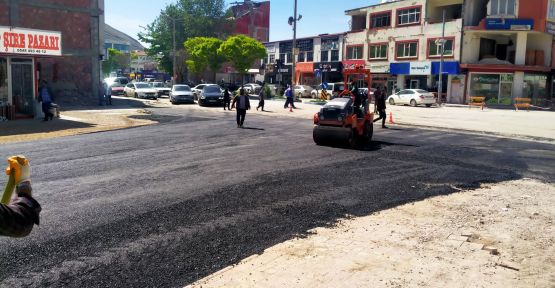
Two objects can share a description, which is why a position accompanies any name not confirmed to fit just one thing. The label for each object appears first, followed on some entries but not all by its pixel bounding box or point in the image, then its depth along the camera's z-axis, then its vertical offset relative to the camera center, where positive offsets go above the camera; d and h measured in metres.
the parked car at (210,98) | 33.66 -0.70
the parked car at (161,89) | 44.91 -0.23
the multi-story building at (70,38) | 29.27 +3.13
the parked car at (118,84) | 48.56 +0.13
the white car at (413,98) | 38.59 -0.34
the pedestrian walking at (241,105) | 19.09 -0.65
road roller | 13.68 -0.87
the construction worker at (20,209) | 2.57 -0.71
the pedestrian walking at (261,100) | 30.32 -0.68
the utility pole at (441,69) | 41.65 +2.28
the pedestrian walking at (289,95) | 31.73 -0.33
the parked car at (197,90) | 39.53 -0.22
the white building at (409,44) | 44.12 +5.11
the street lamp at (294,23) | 39.09 +5.58
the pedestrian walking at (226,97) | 30.08 -0.55
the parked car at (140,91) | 41.66 -0.42
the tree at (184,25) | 69.62 +9.20
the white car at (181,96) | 36.00 -0.66
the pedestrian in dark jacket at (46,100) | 20.28 -0.71
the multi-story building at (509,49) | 41.16 +4.31
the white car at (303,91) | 51.31 -0.04
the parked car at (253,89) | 52.30 +0.03
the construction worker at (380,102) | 20.02 -0.40
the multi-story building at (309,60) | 57.34 +4.00
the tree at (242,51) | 54.41 +4.35
